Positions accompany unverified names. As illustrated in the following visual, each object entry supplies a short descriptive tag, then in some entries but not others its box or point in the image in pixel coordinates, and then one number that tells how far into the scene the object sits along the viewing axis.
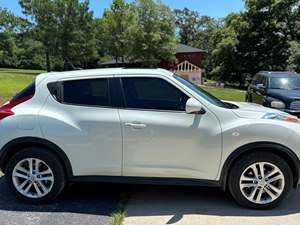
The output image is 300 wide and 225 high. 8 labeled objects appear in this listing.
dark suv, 6.47
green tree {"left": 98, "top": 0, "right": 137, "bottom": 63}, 32.88
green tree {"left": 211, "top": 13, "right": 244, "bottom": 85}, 31.72
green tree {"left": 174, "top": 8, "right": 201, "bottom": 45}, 57.94
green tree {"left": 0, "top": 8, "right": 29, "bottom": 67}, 42.43
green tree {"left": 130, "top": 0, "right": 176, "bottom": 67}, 31.08
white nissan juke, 2.91
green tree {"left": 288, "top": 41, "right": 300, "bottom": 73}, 22.81
